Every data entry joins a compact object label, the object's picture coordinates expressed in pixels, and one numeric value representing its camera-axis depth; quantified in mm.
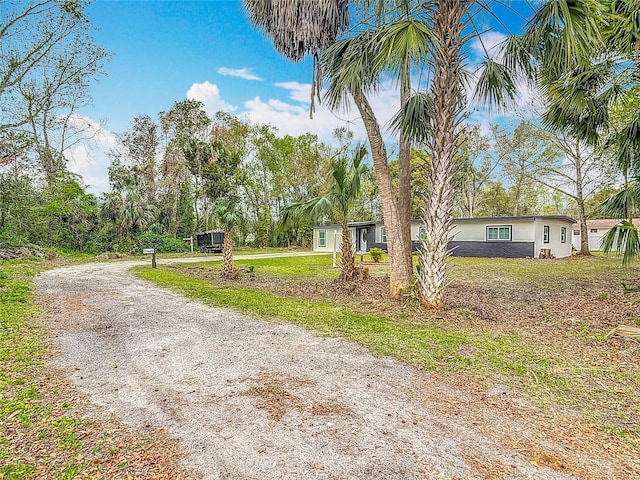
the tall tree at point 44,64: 11367
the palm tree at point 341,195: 8841
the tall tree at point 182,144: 26078
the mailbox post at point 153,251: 13266
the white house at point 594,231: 29391
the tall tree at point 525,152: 22344
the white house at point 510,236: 18688
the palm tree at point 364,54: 5234
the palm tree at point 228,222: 10445
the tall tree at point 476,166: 27750
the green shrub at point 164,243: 21859
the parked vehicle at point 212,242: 22562
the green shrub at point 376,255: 16797
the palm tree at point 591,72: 4998
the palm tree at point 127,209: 20062
